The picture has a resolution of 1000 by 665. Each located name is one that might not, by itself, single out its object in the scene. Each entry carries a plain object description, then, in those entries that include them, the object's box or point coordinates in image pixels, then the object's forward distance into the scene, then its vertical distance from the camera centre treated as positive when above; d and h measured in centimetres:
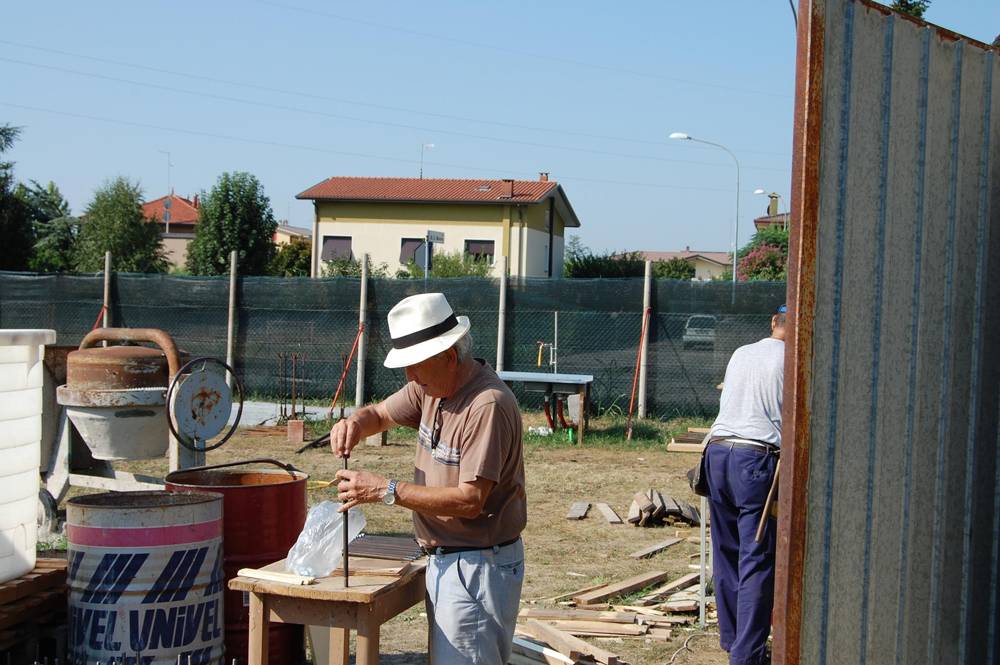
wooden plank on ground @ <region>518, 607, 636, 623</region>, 639 -186
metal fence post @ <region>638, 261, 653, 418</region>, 1504 -44
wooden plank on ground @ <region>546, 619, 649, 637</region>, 620 -188
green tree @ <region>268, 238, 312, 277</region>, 4297 +176
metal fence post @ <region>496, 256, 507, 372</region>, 1584 -18
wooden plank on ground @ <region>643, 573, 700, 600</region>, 709 -188
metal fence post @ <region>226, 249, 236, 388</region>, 1705 -37
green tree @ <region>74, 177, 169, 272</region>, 4388 +275
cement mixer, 769 -78
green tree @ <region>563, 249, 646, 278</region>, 3931 +167
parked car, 1490 -25
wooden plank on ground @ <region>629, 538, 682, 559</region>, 838 -192
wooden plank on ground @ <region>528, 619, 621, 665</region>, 532 -175
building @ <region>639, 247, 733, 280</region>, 10071 +475
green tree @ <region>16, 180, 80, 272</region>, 4866 +346
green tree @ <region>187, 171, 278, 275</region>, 3978 +278
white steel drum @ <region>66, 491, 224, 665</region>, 429 -116
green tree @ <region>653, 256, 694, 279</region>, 4866 +202
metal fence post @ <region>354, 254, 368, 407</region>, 1633 -52
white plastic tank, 444 -64
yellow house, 4469 +354
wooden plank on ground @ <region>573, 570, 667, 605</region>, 687 -187
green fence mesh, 1497 -28
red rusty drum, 482 -107
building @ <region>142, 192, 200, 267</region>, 7194 +564
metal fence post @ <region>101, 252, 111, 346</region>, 1773 -11
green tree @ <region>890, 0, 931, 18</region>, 1816 +548
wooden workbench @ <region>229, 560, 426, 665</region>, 375 -111
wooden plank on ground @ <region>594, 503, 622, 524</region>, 974 -191
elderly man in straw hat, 370 -65
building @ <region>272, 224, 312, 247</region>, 8862 +605
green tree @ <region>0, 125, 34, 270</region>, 3709 +225
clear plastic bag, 401 -94
